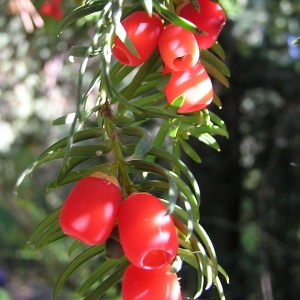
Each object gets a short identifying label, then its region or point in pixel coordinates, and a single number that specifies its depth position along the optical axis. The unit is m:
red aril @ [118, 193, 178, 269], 0.07
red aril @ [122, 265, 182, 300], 0.08
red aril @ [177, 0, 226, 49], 0.09
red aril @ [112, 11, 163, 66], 0.09
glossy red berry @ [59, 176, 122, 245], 0.08
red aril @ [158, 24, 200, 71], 0.08
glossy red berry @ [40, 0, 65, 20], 0.29
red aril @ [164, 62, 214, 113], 0.09
